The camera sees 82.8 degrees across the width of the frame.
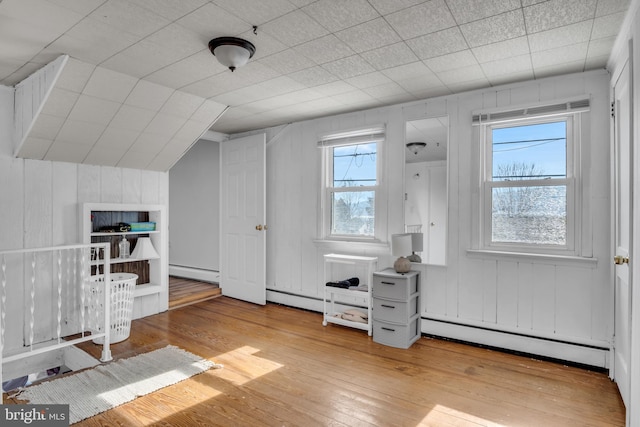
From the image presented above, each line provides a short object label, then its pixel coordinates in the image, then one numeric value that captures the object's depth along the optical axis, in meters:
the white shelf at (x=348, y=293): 3.84
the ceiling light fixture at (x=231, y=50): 2.43
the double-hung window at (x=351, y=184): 4.19
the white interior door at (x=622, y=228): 2.14
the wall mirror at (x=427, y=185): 3.67
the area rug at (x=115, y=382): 2.40
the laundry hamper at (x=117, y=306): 3.51
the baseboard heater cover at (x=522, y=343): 2.95
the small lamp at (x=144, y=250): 4.18
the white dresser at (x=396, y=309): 3.41
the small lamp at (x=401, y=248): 3.55
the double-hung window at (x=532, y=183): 3.10
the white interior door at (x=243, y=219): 4.91
